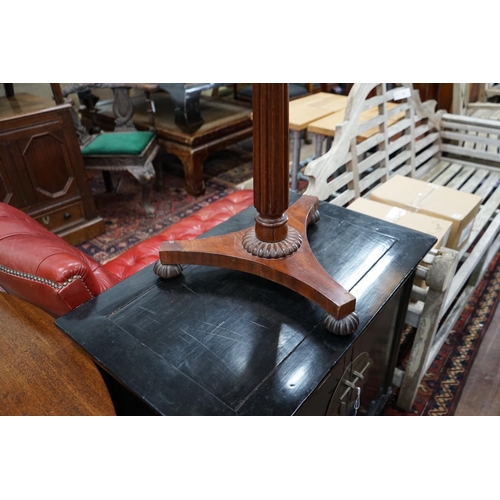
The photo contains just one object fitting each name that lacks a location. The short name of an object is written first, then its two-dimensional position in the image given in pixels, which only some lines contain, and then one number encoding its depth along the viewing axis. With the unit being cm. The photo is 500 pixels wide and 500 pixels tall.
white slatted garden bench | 146
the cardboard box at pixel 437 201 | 181
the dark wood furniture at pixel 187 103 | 305
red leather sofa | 98
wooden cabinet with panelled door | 232
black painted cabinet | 75
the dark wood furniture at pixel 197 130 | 318
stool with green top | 288
